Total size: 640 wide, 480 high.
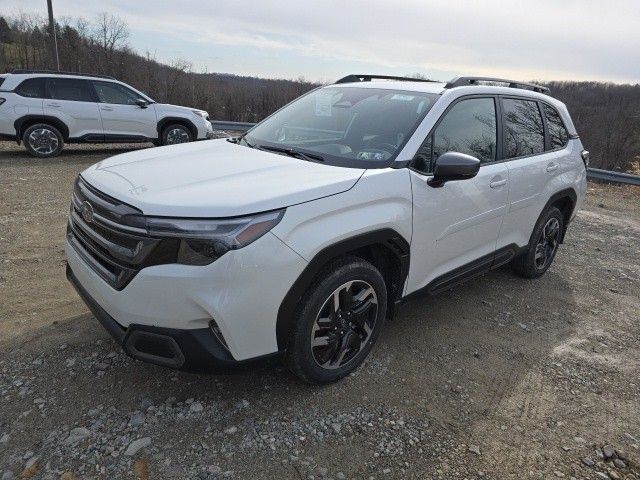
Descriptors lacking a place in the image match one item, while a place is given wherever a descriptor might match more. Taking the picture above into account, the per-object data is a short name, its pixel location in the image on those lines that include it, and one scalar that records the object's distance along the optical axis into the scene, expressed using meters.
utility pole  15.91
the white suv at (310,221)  2.20
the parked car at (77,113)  9.44
